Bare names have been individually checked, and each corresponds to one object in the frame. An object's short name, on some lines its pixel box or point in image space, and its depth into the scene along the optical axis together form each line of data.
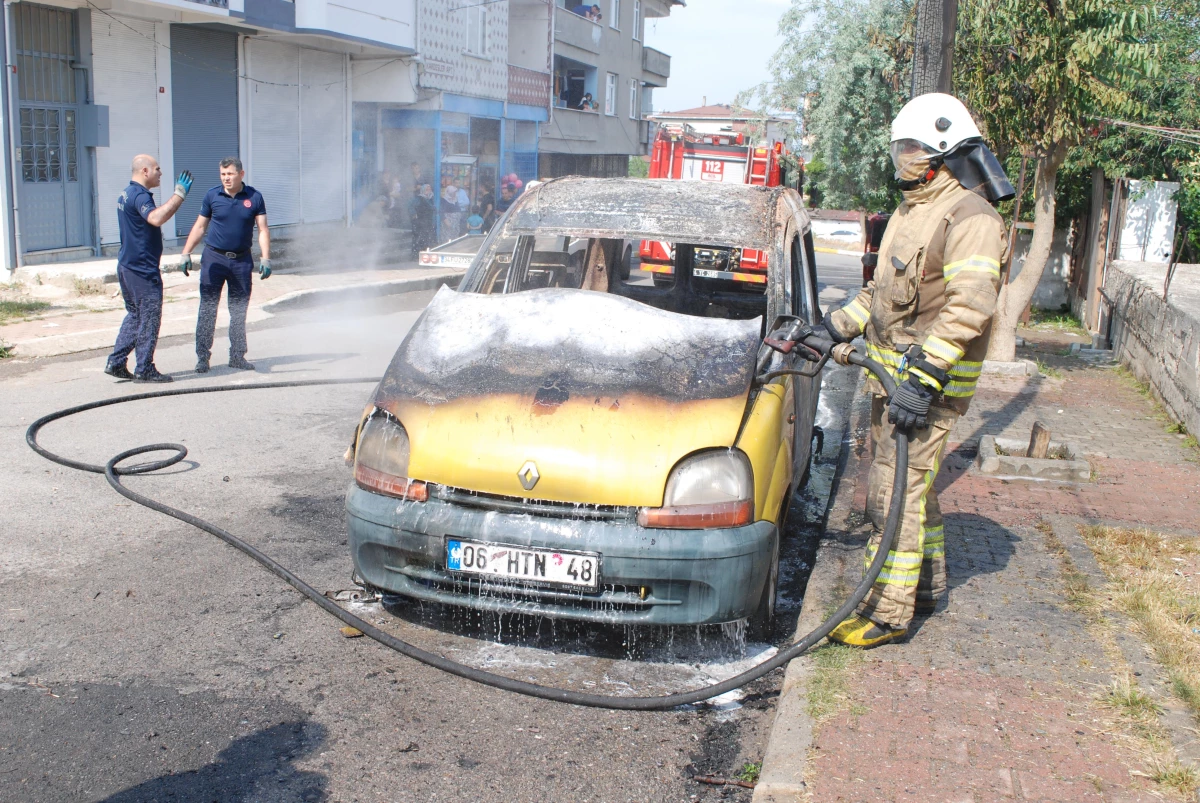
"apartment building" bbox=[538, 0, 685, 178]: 37.00
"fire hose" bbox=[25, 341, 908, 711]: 3.53
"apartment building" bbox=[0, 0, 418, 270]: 15.09
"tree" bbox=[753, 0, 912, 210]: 35.00
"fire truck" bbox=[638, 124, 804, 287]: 18.98
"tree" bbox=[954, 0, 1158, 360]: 8.80
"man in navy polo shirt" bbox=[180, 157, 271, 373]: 9.07
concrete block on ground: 6.51
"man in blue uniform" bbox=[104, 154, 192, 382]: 8.47
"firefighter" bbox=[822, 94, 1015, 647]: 3.77
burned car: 3.68
